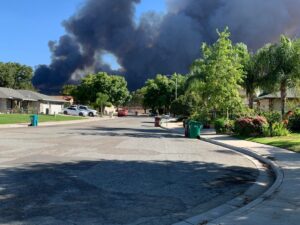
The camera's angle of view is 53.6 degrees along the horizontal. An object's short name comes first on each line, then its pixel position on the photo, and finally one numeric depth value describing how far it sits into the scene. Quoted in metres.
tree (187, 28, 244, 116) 22.56
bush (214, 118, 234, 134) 20.06
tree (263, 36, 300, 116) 21.98
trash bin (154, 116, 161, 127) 31.36
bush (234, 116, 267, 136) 16.91
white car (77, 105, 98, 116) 53.76
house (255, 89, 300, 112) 32.66
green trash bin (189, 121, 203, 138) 18.49
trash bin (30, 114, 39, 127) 25.94
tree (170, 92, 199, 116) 39.80
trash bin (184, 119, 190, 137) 19.01
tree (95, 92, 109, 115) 61.55
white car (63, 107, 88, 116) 52.86
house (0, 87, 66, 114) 47.57
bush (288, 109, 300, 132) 19.12
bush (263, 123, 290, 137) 16.43
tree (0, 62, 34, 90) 67.39
